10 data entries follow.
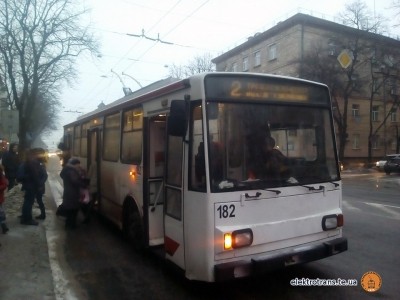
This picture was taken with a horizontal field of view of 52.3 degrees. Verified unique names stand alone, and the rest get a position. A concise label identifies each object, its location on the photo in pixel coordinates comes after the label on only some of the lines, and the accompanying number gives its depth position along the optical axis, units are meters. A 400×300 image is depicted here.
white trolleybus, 4.47
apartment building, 36.38
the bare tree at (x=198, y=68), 49.28
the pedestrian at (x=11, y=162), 13.99
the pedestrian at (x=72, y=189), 8.76
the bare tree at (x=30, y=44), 17.92
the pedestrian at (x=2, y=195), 7.52
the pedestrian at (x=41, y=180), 9.38
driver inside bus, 4.78
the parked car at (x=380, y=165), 34.39
